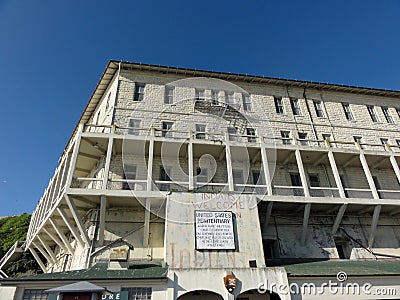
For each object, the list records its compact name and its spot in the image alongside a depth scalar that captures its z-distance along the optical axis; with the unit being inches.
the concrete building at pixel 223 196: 482.0
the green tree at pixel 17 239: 968.3
